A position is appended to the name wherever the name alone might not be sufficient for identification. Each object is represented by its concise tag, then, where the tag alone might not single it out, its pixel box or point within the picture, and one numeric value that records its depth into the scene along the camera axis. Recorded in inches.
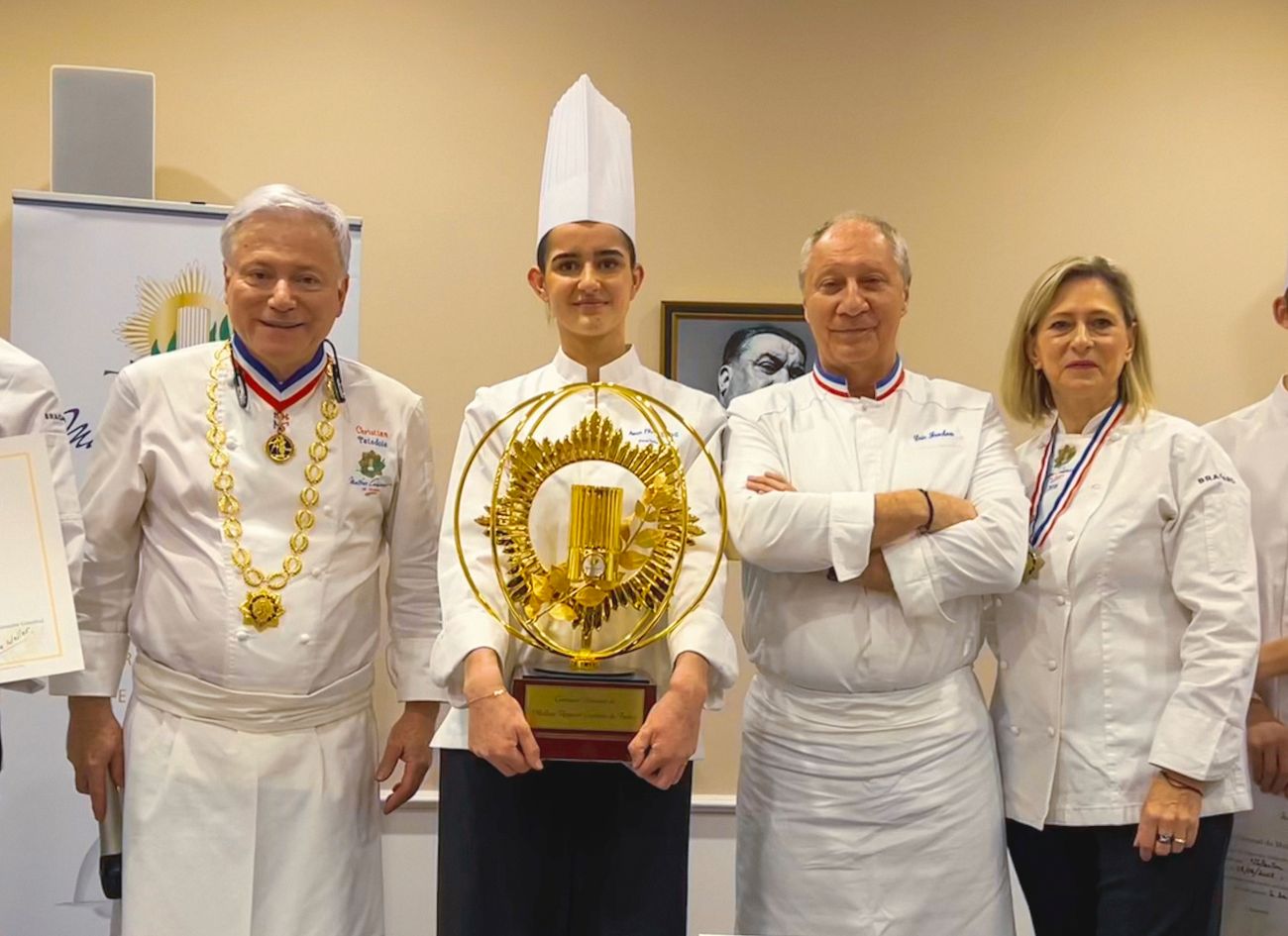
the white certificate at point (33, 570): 58.2
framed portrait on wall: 126.3
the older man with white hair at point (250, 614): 69.3
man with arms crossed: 70.7
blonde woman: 70.7
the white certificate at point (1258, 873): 80.4
